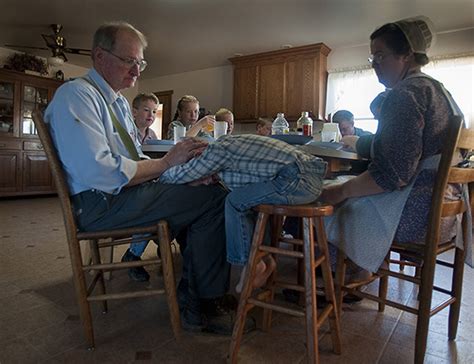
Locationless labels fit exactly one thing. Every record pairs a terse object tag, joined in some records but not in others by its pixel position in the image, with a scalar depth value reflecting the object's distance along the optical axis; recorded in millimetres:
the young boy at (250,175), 1049
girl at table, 3078
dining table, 1463
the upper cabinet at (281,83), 4820
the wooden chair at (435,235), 1028
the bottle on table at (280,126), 2186
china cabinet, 5199
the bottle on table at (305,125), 1997
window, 4105
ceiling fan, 4477
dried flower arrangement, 5426
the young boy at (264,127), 3269
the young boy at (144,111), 2779
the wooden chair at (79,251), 1104
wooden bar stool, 978
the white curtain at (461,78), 4086
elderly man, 1082
